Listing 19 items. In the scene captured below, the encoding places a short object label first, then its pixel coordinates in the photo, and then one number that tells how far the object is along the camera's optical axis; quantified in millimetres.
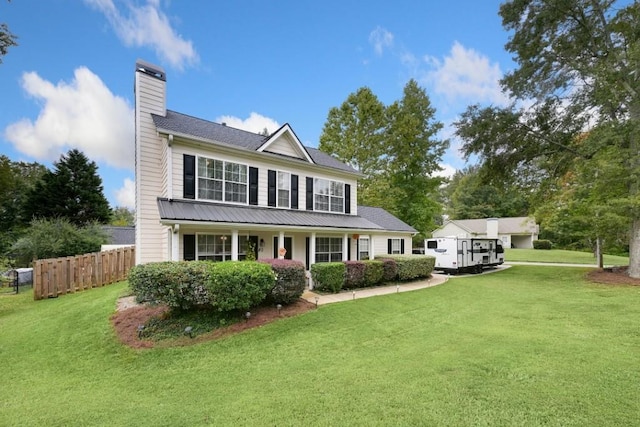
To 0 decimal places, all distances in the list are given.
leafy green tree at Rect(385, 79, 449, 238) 27578
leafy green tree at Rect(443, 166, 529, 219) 54375
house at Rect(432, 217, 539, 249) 46031
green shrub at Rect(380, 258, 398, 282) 13359
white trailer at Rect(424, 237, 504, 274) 18078
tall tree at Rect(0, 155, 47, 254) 26361
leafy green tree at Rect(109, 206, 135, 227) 63400
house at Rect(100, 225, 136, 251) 26672
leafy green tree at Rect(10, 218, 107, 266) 17719
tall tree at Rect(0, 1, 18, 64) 9328
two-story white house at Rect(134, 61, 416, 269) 11391
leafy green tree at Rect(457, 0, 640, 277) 14562
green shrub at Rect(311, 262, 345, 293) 10984
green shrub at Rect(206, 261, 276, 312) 7020
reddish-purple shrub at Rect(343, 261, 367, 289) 11781
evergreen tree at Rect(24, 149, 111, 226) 29938
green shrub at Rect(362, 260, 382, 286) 12480
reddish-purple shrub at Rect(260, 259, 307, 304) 8500
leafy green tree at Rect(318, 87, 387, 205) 27516
